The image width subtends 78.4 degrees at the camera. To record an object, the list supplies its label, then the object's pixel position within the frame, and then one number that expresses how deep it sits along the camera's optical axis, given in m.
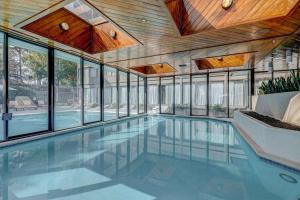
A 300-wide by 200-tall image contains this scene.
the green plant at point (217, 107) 11.49
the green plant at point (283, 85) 5.54
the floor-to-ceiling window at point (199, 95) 12.02
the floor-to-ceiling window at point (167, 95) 13.48
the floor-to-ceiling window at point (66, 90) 6.88
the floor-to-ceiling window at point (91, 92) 8.36
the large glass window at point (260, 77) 9.88
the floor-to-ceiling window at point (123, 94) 11.11
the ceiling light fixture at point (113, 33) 6.09
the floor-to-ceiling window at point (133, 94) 12.40
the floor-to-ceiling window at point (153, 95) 13.93
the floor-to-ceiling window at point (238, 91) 10.61
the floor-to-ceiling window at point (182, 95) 12.74
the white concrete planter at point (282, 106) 4.71
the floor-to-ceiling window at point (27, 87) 5.42
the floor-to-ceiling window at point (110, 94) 9.91
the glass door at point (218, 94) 11.32
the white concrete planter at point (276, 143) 3.49
